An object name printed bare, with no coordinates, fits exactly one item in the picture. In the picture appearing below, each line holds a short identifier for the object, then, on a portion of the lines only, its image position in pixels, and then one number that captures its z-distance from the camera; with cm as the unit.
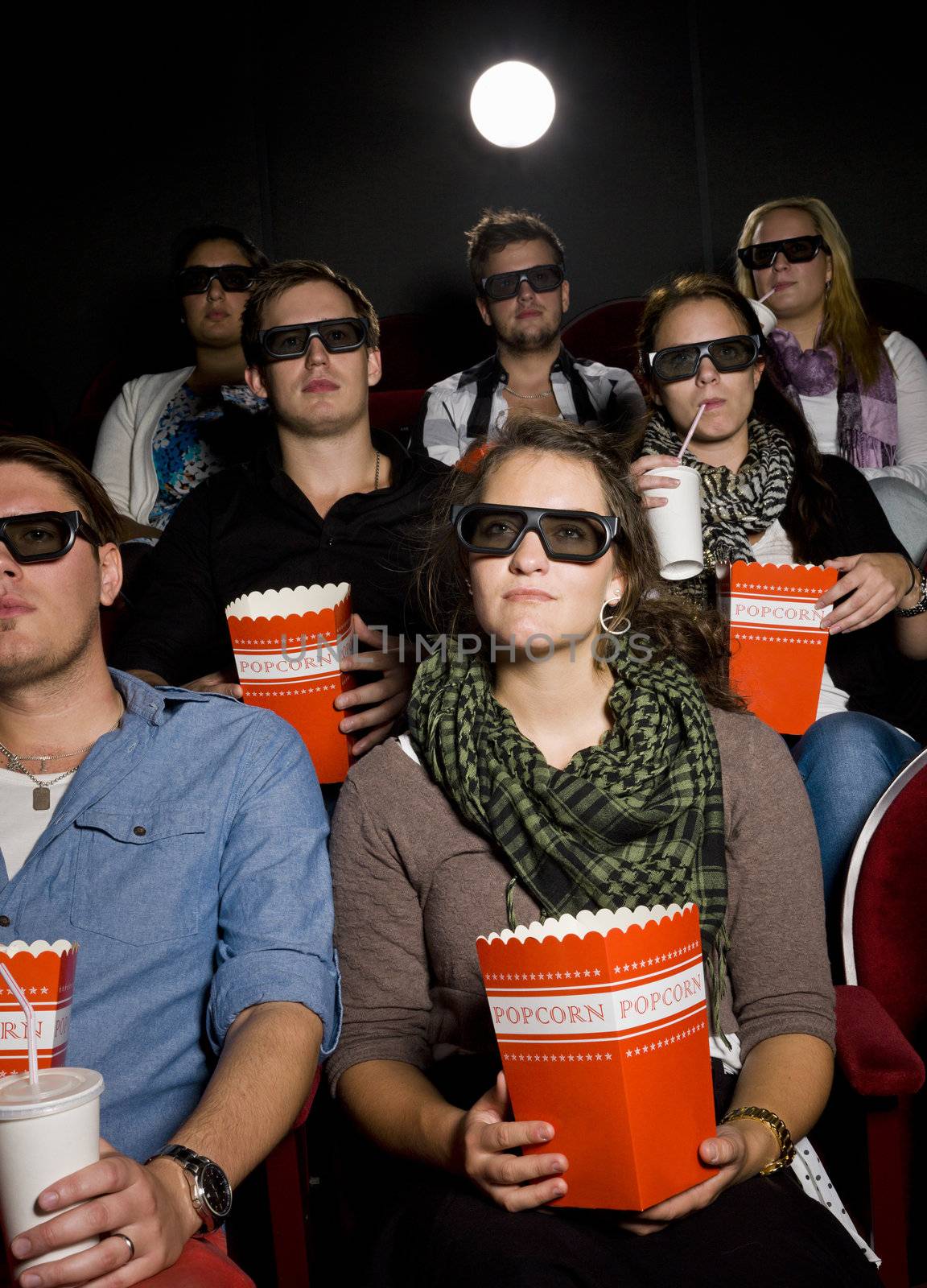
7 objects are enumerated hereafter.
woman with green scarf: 114
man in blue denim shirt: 123
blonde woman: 314
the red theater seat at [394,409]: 343
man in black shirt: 238
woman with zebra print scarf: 218
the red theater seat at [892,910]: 151
